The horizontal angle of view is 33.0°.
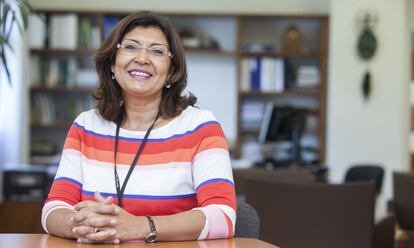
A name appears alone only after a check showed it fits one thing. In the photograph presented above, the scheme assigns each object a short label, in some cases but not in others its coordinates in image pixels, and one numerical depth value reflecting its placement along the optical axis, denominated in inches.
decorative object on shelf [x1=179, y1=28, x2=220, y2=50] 265.6
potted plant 118.3
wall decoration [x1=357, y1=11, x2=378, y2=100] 261.3
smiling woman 68.9
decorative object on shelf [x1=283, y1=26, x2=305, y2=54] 269.6
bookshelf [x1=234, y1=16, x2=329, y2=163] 267.0
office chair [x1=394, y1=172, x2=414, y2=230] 164.7
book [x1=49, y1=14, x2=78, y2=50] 261.9
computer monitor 229.0
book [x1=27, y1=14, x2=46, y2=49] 261.4
